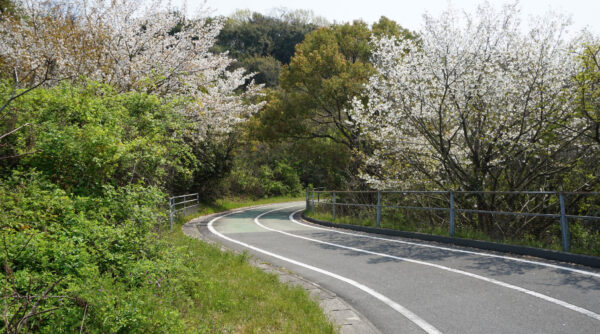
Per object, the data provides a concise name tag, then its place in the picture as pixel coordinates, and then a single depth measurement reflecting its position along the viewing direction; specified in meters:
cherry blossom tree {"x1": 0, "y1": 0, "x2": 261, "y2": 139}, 10.61
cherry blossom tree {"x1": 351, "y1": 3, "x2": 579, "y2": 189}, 10.45
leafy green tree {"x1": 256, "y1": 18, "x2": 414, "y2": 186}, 21.34
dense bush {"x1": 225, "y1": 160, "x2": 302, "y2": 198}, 33.72
